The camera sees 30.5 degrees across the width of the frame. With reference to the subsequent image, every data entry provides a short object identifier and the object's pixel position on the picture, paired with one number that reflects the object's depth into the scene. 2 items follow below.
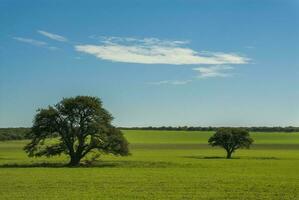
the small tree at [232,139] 108.75
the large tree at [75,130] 73.31
